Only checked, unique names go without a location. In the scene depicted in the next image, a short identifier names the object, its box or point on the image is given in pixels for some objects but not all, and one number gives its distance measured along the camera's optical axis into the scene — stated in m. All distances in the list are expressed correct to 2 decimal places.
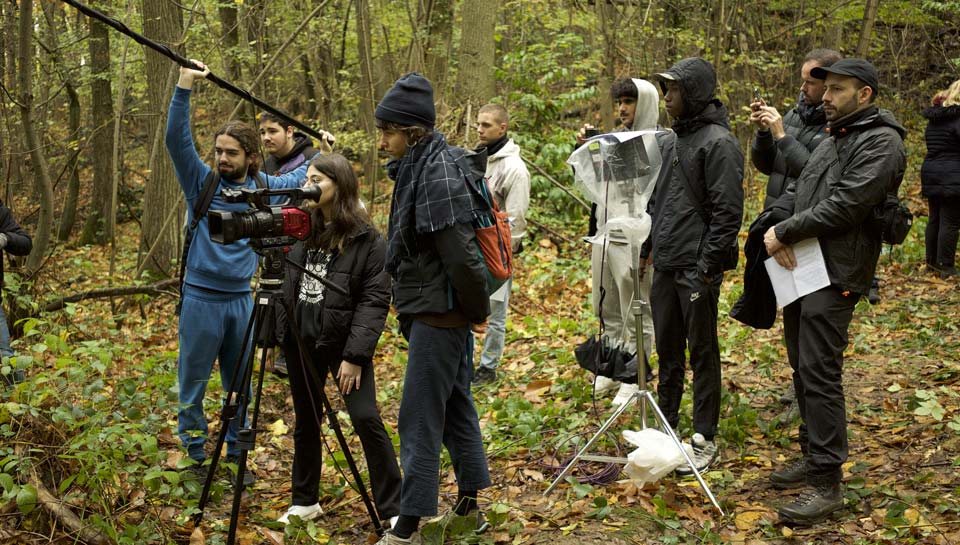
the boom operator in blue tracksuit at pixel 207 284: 4.78
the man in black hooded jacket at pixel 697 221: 4.57
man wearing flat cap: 3.99
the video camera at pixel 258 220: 3.58
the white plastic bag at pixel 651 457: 4.26
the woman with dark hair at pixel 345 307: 4.09
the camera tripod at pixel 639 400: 4.46
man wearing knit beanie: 3.64
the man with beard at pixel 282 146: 5.91
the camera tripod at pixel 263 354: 3.76
